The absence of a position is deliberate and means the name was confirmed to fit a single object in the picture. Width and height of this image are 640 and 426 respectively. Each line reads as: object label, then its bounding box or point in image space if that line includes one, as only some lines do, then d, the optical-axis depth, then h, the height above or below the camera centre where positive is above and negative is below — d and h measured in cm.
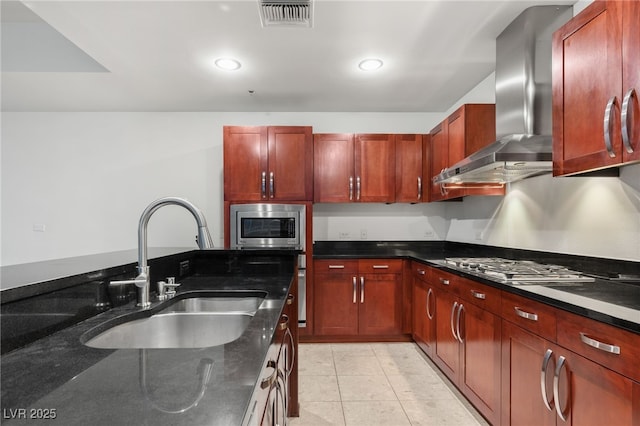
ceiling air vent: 179 +119
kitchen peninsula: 54 -33
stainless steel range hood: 193 +79
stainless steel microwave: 334 -9
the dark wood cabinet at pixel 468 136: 275 +72
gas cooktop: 174 -33
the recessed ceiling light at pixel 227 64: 268 +131
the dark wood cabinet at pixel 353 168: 354 +55
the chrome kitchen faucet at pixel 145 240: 118 -9
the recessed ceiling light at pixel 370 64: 267 +130
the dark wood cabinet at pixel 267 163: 342 +58
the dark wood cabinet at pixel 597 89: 127 +58
